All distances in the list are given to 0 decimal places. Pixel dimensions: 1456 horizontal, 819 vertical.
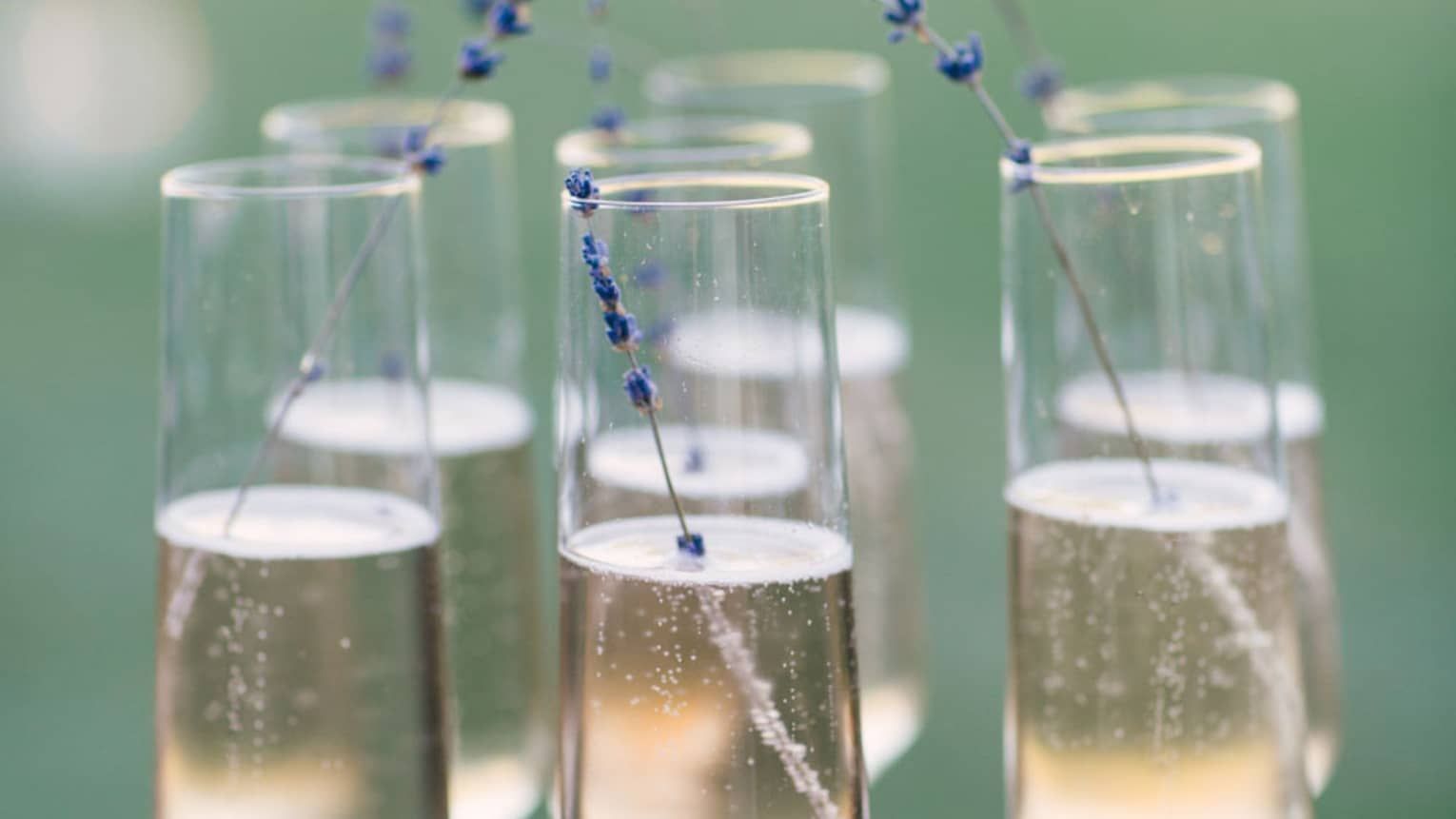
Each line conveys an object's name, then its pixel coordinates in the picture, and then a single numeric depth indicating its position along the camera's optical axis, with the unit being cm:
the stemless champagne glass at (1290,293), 96
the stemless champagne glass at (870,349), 97
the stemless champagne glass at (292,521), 82
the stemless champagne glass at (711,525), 78
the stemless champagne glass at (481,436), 90
